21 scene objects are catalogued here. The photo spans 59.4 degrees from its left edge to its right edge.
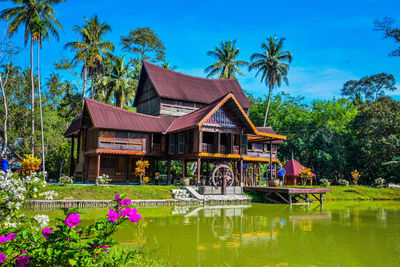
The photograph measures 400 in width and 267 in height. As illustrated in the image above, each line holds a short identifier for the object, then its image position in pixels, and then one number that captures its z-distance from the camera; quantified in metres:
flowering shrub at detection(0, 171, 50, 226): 5.45
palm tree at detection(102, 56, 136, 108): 37.47
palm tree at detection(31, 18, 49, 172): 26.14
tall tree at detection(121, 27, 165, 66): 42.94
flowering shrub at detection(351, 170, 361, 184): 31.37
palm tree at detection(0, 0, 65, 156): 26.70
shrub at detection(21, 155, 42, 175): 18.95
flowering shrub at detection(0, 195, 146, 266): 4.08
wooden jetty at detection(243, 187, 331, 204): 22.02
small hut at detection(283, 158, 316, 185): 33.16
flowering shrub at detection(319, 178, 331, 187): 29.11
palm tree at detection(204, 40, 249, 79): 44.31
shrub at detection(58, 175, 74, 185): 18.81
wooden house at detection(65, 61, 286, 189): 23.45
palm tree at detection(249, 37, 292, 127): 41.68
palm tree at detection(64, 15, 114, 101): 33.94
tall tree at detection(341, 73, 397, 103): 53.91
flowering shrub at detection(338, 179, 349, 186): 30.47
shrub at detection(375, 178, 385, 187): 31.77
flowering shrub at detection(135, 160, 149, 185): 22.30
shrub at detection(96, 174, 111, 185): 20.02
